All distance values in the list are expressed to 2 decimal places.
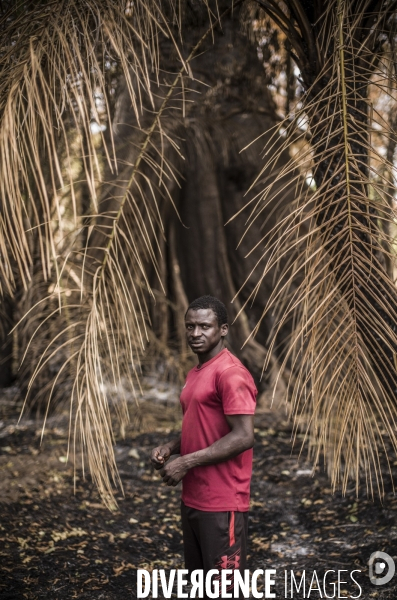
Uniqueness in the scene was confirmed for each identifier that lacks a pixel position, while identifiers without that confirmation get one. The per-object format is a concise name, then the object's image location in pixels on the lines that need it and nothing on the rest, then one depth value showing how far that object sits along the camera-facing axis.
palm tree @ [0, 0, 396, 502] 1.92
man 1.97
